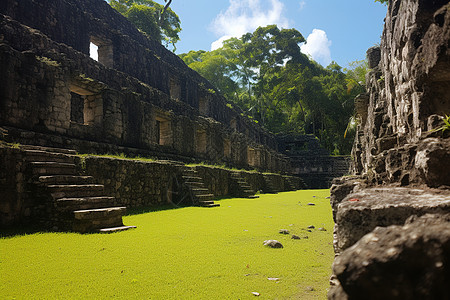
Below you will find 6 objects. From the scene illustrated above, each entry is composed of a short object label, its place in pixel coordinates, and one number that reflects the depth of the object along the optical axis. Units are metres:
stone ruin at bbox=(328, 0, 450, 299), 1.26
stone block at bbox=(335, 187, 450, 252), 1.73
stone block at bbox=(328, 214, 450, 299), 1.21
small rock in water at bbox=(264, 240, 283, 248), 4.19
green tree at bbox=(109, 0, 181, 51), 28.70
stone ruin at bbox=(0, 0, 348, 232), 5.31
